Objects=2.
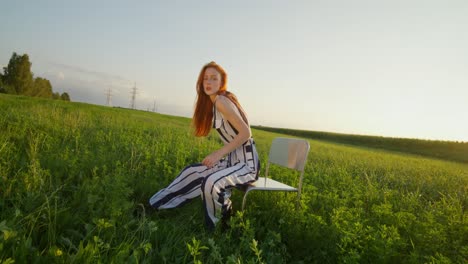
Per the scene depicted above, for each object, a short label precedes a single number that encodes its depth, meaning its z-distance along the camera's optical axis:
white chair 3.66
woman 3.19
